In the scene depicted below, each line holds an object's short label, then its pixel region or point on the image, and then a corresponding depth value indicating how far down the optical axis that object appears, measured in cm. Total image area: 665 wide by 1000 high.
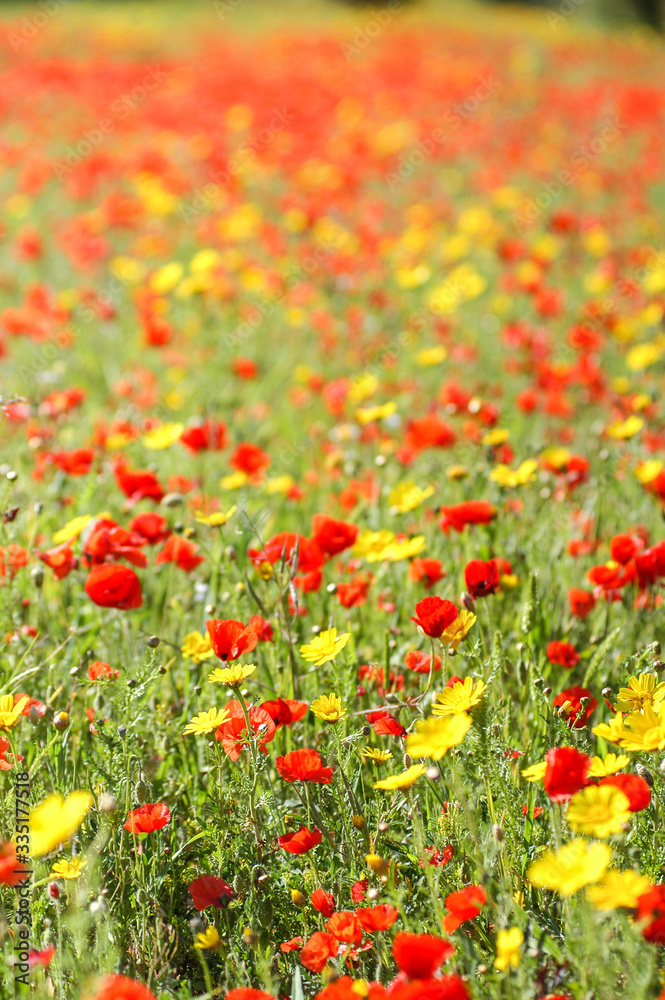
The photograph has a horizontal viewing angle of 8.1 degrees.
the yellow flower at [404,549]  390
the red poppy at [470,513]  395
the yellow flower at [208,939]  362
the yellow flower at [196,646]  384
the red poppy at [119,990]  347
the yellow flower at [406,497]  402
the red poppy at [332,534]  390
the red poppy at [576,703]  373
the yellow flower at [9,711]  367
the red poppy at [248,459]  418
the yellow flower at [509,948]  354
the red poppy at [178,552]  396
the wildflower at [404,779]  361
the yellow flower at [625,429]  417
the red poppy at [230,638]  372
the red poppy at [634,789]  356
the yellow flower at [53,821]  351
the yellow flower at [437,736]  358
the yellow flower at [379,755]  370
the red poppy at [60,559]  394
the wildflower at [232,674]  369
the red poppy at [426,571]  393
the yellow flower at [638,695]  366
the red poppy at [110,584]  378
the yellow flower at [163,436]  416
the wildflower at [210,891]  366
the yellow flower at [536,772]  366
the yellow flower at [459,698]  363
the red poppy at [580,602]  397
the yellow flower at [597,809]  355
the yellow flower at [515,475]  408
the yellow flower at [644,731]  359
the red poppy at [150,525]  394
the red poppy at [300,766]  366
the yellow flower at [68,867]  361
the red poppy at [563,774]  356
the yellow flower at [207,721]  366
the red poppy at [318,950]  360
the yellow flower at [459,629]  372
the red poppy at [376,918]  360
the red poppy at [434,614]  369
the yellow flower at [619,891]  349
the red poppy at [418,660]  382
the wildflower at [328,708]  368
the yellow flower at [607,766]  361
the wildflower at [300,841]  366
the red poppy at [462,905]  357
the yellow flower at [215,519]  394
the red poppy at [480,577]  381
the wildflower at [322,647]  375
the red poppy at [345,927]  361
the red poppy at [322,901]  365
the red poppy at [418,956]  347
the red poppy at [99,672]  381
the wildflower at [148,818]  367
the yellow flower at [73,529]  391
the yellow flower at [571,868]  350
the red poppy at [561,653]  390
